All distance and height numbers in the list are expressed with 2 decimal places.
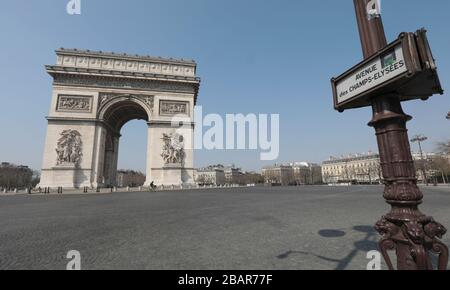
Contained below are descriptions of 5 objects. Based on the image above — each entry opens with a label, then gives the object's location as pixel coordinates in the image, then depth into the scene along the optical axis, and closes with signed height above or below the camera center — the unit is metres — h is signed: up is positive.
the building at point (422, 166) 50.47 +1.71
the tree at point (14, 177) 62.22 +3.11
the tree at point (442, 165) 44.11 +2.09
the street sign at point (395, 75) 1.37 +0.67
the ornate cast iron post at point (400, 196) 1.33 -0.12
